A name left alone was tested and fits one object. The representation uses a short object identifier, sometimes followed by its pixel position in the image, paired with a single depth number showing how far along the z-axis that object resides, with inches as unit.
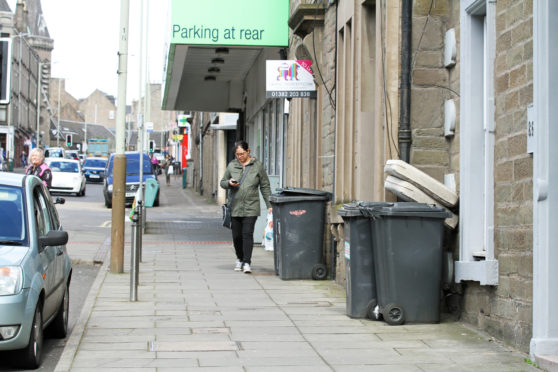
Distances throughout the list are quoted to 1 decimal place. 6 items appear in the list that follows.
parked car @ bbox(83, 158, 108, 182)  2182.6
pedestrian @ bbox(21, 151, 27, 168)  3099.9
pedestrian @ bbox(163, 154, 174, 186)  2141.7
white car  1553.9
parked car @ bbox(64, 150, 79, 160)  3031.0
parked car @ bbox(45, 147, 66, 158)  2775.6
